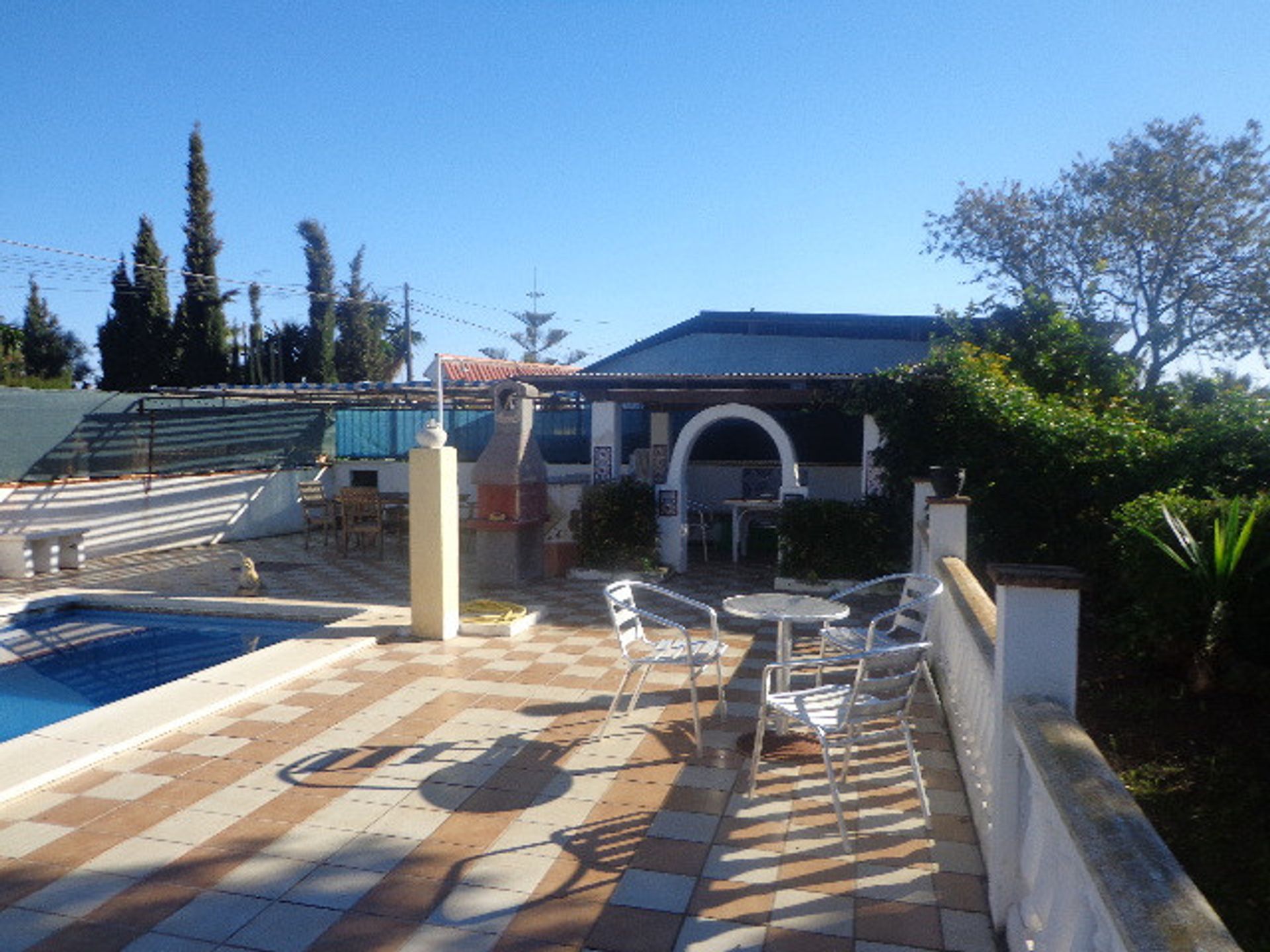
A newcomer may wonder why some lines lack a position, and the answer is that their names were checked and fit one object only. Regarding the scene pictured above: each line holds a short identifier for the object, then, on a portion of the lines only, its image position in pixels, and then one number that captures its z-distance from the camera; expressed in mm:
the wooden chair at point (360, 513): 12523
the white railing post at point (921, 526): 7258
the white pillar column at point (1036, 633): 2590
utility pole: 25594
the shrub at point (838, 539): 9820
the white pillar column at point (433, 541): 7039
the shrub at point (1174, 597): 4699
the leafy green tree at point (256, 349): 35000
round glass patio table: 4781
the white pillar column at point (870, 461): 10320
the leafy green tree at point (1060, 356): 11117
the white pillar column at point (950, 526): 5840
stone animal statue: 9031
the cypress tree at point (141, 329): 29375
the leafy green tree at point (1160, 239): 17953
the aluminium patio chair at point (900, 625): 4777
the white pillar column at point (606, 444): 11711
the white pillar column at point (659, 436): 14133
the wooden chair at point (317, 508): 13570
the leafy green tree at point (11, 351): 25250
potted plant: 6246
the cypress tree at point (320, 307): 32656
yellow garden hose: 7574
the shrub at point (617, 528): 10633
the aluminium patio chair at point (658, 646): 4891
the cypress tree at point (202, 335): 29656
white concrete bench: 10523
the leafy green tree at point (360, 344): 34500
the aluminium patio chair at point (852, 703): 3684
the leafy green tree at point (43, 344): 32688
